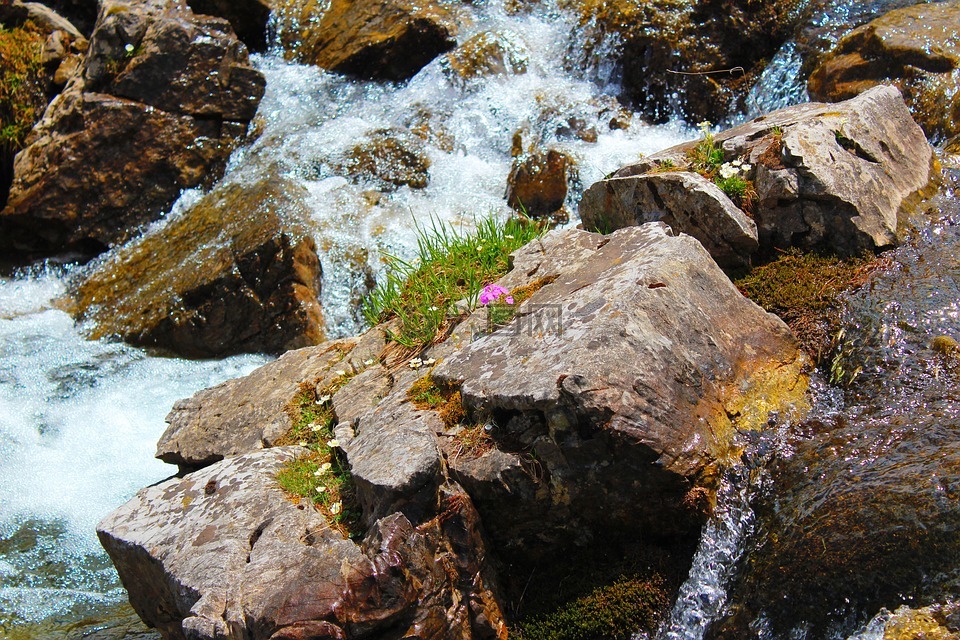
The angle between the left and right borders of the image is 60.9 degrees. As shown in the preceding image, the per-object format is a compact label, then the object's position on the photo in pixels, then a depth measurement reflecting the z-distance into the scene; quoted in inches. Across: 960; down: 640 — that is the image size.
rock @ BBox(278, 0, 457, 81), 427.8
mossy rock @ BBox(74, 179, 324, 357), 317.1
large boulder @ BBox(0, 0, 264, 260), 383.9
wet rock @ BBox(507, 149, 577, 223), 328.2
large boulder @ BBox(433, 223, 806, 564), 139.1
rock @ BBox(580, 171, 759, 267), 193.0
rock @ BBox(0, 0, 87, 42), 441.1
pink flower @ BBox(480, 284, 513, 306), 182.9
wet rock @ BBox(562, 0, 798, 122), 367.9
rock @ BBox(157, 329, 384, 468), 196.2
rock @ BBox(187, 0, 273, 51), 470.0
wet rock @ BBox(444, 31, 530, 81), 415.8
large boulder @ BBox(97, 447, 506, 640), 126.8
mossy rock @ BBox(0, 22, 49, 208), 406.0
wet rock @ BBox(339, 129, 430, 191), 373.7
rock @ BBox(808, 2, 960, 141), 268.8
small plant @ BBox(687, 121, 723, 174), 213.0
